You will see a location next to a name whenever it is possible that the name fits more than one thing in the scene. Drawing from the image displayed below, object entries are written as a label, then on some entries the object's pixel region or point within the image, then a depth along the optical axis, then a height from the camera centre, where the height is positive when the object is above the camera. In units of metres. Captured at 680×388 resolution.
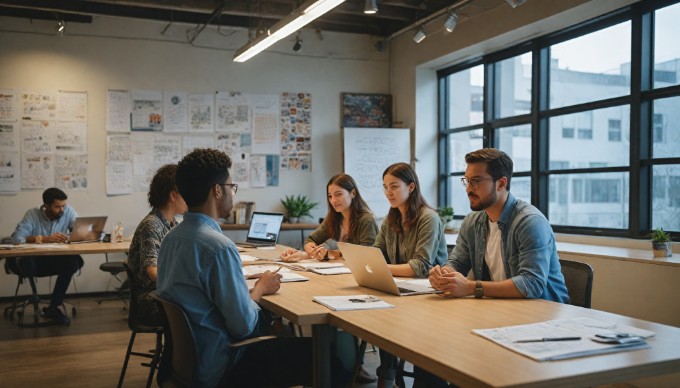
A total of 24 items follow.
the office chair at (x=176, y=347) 2.12 -0.58
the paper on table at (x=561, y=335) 1.66 -0.44
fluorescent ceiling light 4.44 +1.22
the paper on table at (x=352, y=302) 2.32 -0.46
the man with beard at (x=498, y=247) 2.50 -0.28
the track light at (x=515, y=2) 5.03 +1.41
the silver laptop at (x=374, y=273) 2.59 -0.40
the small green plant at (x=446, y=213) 6.82 -0.35
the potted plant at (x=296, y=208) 7.40 -0.33
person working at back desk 5.64 -0.53
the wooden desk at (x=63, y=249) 4.92 -0.57
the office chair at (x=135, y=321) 3.25 -0.74
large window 4.82 +0.55
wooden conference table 1.52 -0.46
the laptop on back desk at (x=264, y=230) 5.30 -0.43
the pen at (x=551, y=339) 1.77 -0.44
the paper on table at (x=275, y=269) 3.10 -0.49
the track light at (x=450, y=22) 5.92 +1.48
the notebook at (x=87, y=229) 5.67 -0.46
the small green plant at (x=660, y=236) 4.12 -0.36
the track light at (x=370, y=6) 4.96 +1.36
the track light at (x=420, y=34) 6.42 +1.47
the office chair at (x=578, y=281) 2.67 -0.43
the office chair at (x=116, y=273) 6.38 -0.99
